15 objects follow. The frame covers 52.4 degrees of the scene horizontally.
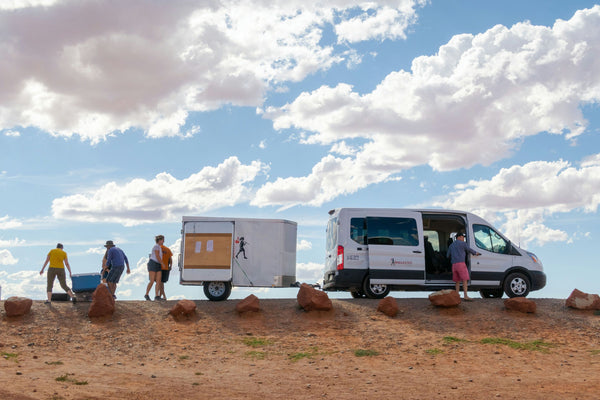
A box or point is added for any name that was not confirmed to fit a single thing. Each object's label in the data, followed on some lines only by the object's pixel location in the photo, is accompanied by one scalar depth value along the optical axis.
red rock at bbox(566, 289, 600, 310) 17.59
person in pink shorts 17.55
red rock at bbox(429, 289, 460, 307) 16.72
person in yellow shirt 18.50
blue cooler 19.09
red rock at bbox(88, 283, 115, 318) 16.66
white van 17.73
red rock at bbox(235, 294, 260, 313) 16.75
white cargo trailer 18.89
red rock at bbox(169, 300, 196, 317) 16.52
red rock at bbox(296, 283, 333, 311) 16.73
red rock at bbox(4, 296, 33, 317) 16.55
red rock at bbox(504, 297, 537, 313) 16.72
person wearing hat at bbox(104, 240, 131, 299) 18.58
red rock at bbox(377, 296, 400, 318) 16.39
